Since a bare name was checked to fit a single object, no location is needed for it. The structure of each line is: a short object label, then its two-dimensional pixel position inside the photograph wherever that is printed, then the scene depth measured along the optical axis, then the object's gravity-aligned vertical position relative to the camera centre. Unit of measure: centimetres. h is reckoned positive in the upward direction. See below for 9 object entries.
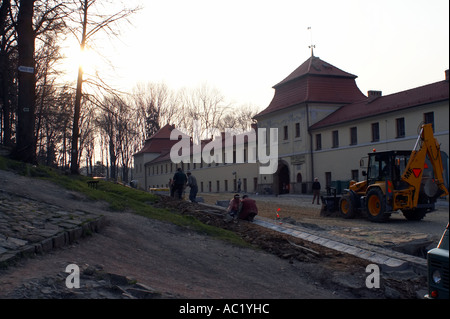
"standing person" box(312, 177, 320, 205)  3362 +57
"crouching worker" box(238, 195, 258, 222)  1733 -53
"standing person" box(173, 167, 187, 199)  2378 +71
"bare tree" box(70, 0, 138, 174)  2175 +771
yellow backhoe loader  1711 +51
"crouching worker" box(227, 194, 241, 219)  1745 -42
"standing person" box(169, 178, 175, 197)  2414 +25
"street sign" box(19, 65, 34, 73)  1652 +436
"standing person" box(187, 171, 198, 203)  2398 +42
